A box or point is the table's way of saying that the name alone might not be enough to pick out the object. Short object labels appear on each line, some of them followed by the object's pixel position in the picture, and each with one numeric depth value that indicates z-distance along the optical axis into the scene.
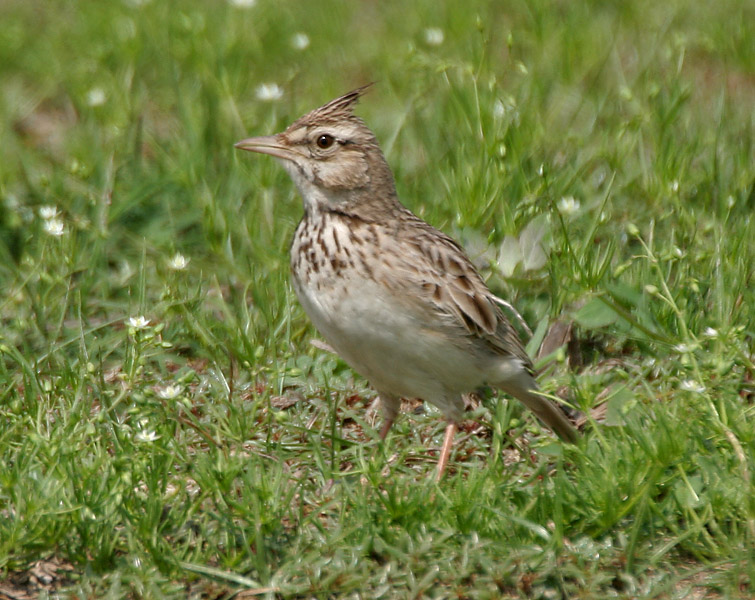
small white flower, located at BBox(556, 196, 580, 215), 11.29
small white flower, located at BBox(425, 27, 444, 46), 14.72
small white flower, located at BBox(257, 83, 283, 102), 13.17
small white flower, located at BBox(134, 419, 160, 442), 8.07
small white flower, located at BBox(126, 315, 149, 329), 8.91
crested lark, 8.72
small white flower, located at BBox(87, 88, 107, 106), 14.05
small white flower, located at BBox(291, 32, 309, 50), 14.92
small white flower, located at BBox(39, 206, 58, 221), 11.39
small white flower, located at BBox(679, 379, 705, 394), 8.06
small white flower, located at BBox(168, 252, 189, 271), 10.75
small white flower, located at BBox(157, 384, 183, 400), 8.41
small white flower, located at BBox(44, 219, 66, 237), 10.58
